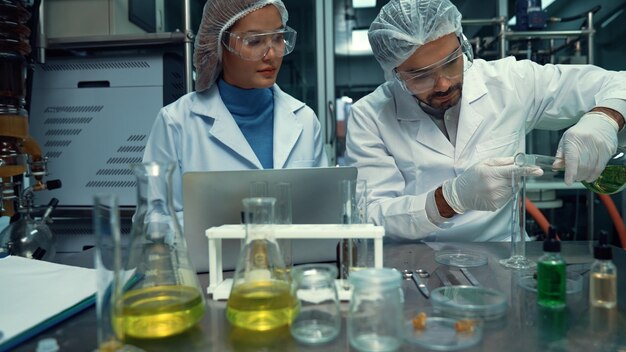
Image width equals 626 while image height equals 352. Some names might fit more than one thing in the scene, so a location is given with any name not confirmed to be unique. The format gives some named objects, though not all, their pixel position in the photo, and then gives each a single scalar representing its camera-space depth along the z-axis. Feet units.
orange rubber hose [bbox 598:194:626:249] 7.41
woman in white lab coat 4.59
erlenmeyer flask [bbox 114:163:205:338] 1.96
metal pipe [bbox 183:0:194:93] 6.00
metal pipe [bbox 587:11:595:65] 8.59
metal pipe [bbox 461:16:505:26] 8.69
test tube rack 2.38
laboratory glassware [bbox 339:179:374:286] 2.54
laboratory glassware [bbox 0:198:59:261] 4.52
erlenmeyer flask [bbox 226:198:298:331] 2.07
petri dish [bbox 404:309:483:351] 1.89
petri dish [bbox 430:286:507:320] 2.19
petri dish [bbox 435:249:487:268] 3.18
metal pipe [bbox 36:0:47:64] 5.67
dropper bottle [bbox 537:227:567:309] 2.31
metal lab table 1.92
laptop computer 2.77
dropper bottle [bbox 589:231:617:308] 2.32
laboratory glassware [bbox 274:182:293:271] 2.47
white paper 2.13
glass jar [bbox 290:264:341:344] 2.05
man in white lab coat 4.19
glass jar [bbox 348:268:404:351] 1.83
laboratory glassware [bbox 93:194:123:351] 1.64
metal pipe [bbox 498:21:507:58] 8.55
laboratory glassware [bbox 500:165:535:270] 3.16
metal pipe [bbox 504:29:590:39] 8.57
